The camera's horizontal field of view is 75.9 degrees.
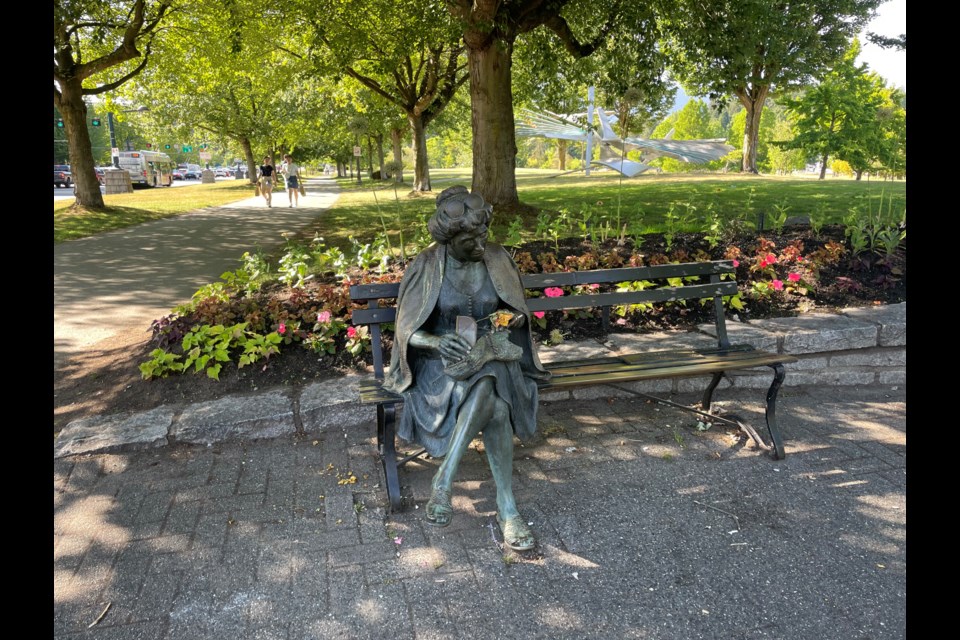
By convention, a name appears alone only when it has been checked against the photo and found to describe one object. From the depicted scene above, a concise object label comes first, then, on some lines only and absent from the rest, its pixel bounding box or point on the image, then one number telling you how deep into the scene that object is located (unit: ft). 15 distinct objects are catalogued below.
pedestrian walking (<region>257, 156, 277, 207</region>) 70.44
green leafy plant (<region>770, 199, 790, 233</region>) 24.27
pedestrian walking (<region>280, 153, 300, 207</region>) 69.82
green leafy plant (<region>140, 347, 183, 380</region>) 14.74
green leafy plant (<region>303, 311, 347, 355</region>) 15.38
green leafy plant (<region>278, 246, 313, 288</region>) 19.38
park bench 11.58
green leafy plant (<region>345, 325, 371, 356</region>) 15.05
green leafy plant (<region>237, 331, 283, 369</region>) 14.69
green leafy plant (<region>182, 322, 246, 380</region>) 14.61
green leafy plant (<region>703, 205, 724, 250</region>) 21.50
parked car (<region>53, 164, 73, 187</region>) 130.31
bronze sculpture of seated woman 9.90
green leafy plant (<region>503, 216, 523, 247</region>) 20.72
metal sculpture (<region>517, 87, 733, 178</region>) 116.88
